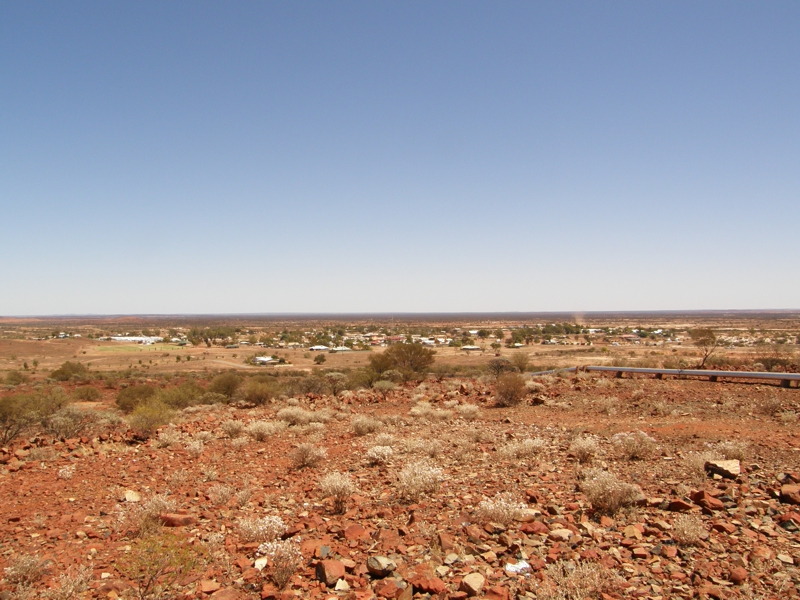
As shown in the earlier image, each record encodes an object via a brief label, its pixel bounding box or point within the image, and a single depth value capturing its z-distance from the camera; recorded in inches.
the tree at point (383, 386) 864.2
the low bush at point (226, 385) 984.3
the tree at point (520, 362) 1185.2
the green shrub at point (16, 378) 1444.3
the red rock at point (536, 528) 222.1
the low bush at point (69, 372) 1541.6
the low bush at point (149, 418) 491.5
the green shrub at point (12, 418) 475.2
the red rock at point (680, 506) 233.9
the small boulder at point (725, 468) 275.3
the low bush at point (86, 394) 1104.6
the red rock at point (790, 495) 232.2
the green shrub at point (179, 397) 825.5
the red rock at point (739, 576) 169.6
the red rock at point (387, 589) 178.7
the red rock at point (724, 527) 206.8
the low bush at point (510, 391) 669.9
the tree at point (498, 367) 1095.6
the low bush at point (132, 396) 879.1
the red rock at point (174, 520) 252.1
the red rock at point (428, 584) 178.5
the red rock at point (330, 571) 191.0
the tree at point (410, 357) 1171.4
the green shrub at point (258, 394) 784.9
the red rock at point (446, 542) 213.3
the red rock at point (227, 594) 179.9
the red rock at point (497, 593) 169.3
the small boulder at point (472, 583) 175.0
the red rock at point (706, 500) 231.3
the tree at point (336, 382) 919.7
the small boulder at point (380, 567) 194.7
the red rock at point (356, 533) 229.6
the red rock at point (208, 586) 187.5
